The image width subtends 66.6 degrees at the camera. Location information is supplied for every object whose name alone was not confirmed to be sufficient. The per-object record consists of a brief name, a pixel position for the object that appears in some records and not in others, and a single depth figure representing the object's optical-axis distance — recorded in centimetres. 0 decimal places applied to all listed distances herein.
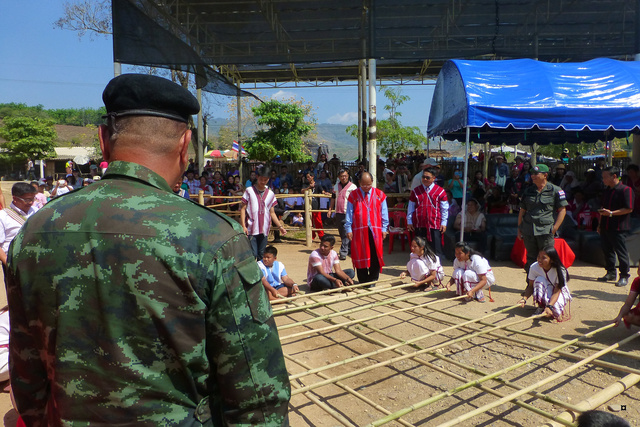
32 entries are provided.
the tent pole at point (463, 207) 689
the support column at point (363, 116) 1275
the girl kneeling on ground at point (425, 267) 609
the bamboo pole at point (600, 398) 257
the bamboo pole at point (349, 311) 427
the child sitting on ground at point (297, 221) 1055
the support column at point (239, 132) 1584
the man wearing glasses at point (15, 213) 409
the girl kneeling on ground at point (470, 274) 556
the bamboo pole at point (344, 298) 484
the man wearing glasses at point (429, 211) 703
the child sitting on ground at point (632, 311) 426
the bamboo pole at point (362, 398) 276
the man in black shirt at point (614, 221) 614
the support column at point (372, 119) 909
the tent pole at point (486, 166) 1394
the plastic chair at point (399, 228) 870
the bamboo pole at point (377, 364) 310
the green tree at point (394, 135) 2633
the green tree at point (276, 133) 1730
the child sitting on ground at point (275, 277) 562
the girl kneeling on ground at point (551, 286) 479
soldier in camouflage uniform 104
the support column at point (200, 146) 1397
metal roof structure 1032
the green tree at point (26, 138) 3148
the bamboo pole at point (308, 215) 926
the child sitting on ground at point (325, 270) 608
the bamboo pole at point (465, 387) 266
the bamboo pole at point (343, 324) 410
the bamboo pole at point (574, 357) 332
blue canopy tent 690
